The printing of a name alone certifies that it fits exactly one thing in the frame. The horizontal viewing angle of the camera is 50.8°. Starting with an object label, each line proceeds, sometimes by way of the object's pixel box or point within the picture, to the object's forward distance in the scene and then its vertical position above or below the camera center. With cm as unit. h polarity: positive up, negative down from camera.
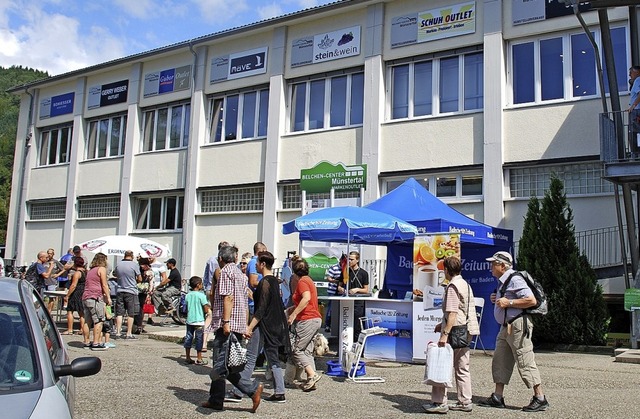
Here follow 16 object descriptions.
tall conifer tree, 1322 +65
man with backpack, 746 -34
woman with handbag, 750 -31
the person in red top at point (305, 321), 867 -27
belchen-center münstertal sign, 1850 +339
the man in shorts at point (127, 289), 1355 +13
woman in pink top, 1216 -4
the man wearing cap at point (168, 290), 1730 +17
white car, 370 -44
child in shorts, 1098 -30
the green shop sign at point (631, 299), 1225 +18
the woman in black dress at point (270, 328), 784 -33
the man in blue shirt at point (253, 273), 1106 +44
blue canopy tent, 1220 +137
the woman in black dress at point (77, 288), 1333 +12
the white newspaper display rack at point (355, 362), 948 -85
